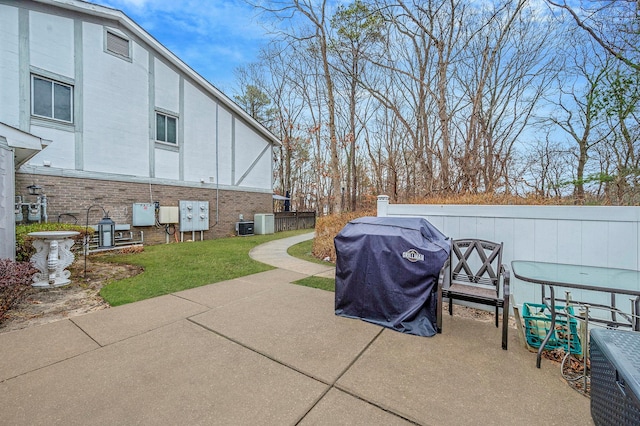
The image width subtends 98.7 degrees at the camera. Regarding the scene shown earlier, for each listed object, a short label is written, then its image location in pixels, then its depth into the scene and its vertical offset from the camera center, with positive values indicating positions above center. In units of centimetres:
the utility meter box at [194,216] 1130 -24
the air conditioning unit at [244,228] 1349 -88
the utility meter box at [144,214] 985 -13
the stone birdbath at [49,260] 477 -87
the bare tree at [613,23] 629 +447
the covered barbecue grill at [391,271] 305 -73
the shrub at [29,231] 590 -54
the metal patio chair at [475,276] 302 -89
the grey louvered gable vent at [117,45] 938 +578
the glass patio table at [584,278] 230 -63
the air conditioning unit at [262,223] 1436 -69
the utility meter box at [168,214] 1065 -15
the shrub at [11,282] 338 -90
